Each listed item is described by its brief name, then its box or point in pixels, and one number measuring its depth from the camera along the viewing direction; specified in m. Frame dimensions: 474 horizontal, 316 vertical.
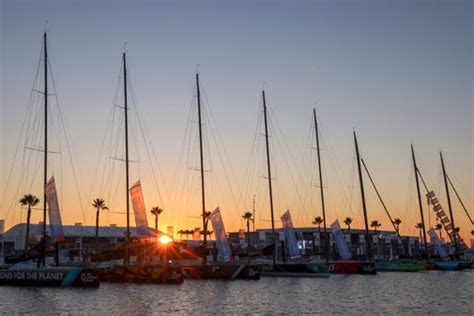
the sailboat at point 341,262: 72.19
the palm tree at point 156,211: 139.25
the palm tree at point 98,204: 124.14
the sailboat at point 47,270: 46.88
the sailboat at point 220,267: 60.53
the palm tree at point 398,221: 193.88
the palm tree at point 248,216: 169.38
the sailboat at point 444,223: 99.65
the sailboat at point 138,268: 52.94
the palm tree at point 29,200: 104.44
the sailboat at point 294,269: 66.88
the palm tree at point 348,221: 178.48
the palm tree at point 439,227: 190.70
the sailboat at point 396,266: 89.31
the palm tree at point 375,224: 192.31
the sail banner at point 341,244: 78.95
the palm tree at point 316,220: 174.48
